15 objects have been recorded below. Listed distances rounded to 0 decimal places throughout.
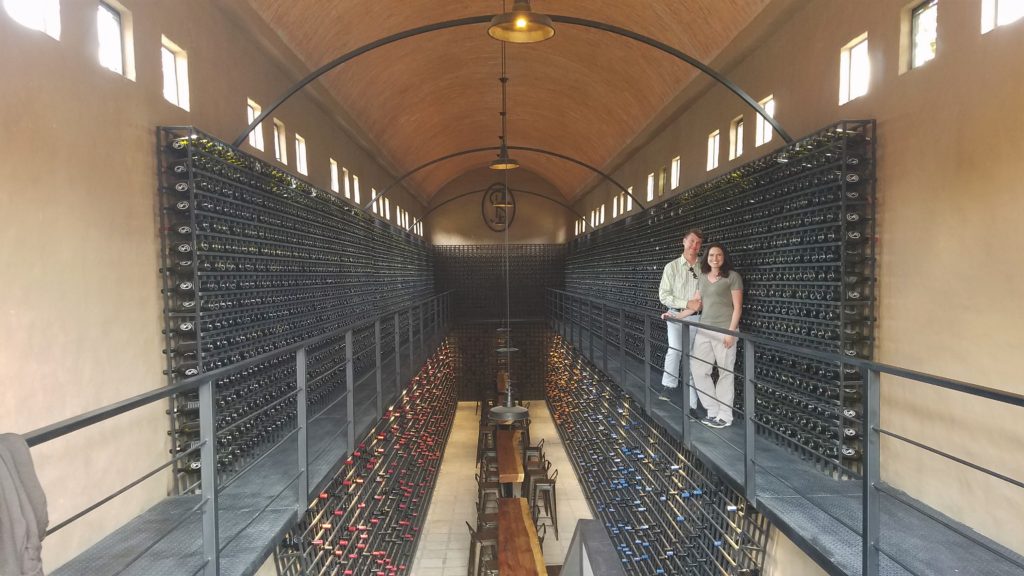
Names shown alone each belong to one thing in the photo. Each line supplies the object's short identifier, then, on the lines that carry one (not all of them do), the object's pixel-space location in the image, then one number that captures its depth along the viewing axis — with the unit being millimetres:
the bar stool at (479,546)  6719
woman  4695
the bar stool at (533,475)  9227
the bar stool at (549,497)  8734
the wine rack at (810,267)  3754
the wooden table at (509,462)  8422
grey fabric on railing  1351
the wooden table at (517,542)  5730
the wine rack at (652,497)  4148
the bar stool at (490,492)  8773
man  5293
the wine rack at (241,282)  3854
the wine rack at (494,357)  16734
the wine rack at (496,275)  19172
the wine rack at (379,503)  4094
